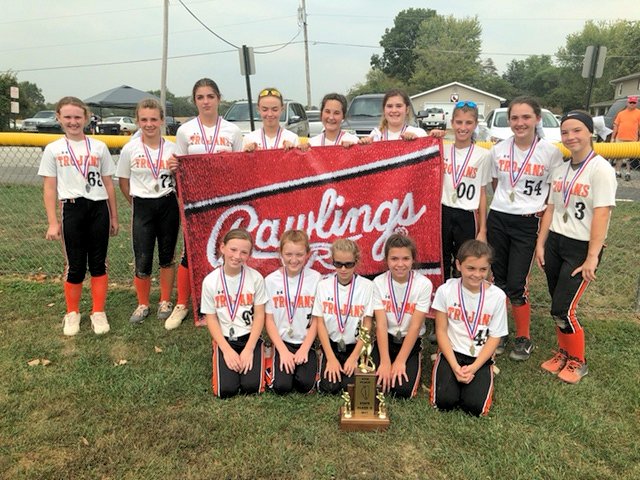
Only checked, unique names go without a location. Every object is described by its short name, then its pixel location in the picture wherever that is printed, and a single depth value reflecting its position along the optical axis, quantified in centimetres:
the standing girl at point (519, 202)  352
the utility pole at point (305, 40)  4009
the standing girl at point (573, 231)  319
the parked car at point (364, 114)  1082
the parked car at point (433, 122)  1894
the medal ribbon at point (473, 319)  319
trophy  284
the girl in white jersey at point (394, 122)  385
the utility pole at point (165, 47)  2117
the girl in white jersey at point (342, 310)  328
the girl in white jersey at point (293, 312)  331
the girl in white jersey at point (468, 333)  309
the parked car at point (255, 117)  1338
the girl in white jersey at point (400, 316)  325
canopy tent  2417
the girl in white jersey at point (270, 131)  392
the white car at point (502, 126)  1319
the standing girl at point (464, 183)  372
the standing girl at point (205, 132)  401
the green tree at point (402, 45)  9431
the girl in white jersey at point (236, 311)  330
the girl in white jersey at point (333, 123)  388
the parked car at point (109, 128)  2668
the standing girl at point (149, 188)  406
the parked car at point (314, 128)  1719
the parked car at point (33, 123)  2934
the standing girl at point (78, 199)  393
